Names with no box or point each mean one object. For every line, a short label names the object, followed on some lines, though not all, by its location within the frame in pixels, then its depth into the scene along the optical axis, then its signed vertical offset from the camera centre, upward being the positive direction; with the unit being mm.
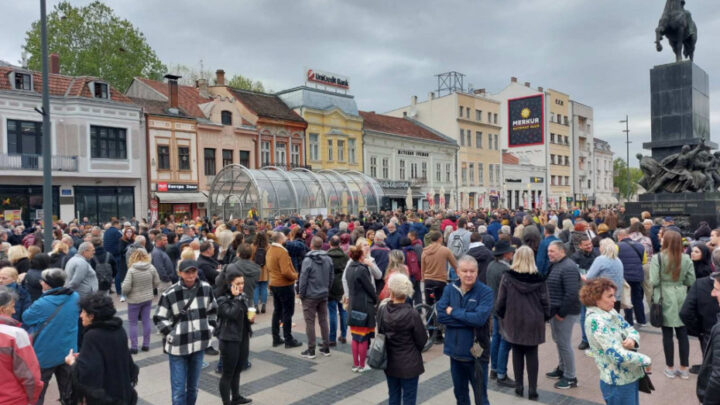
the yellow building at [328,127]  37156 +5684
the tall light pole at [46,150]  10602 +1215
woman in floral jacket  3857 -1188
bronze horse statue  16672 +5693
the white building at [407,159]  41188 +3602
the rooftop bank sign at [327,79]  37969 +9756
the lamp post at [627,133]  43406 +5572
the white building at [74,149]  24109 +2865
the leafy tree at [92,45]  35625 +12073
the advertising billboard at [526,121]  56375 +8792
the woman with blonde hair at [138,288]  7379 -1324
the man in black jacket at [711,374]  3264 -1264
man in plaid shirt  4988 -1310
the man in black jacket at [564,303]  5910 -1318
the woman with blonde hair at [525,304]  5340 -1217
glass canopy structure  24641 +340
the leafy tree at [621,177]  102825 +3698
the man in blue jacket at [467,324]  4719 -1251
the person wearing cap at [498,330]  6113 -1774
